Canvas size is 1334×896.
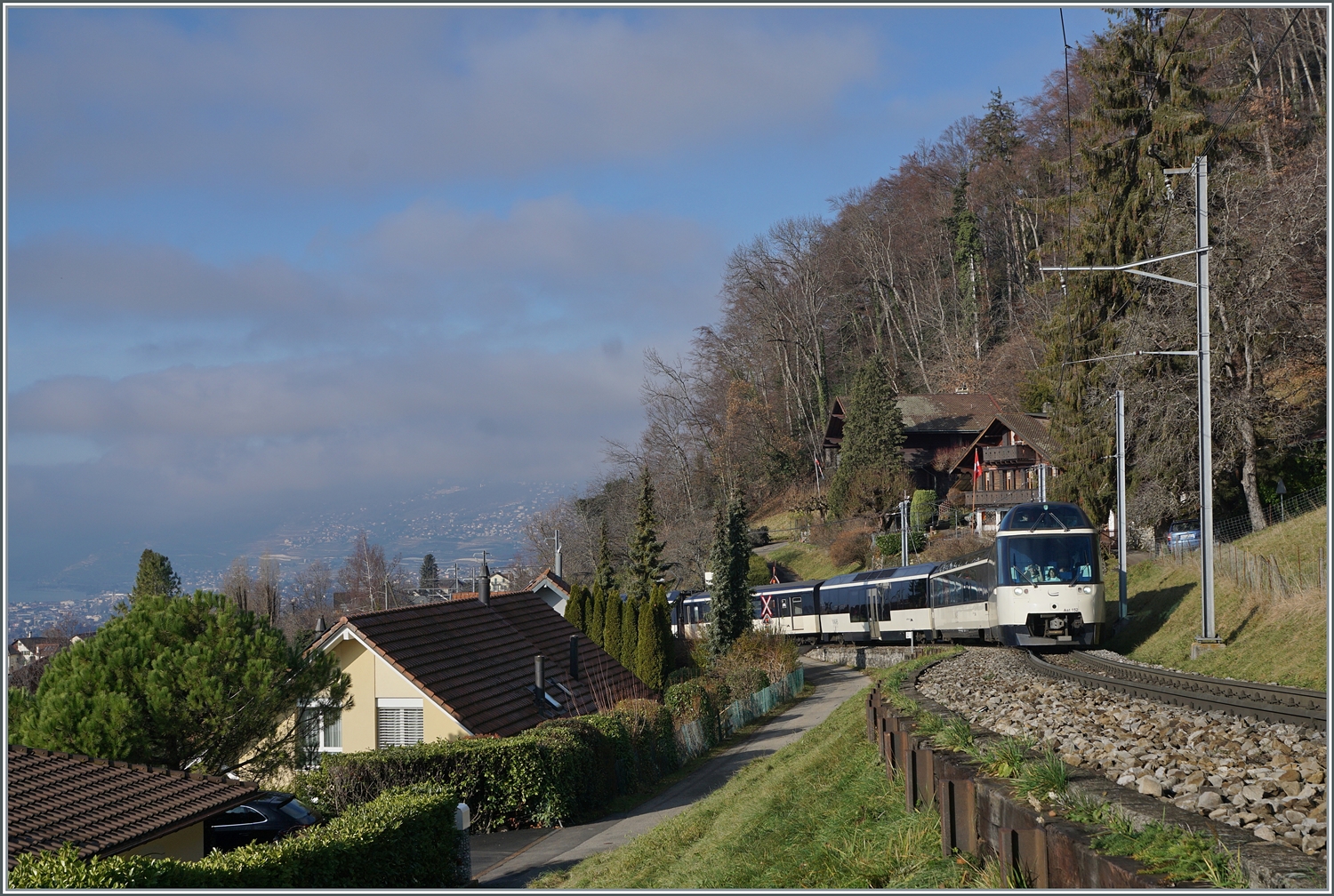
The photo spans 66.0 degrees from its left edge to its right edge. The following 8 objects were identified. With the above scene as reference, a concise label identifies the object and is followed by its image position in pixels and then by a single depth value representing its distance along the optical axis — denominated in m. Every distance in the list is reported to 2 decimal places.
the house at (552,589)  44.03
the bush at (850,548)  61.72
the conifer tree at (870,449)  65.75
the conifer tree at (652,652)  37.94
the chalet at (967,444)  58.59
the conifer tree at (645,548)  55.38
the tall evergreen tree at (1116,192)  35.22
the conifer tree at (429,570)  119.04
